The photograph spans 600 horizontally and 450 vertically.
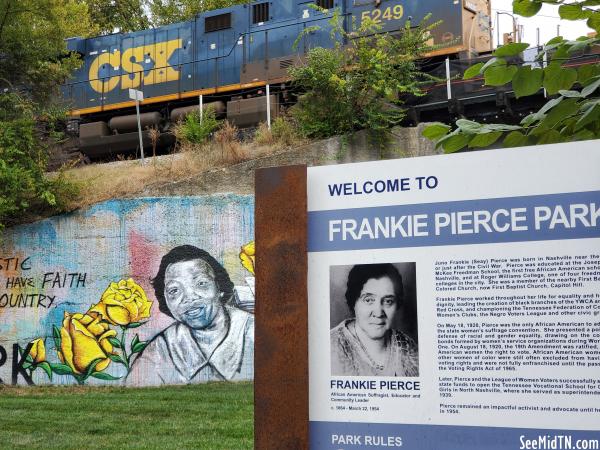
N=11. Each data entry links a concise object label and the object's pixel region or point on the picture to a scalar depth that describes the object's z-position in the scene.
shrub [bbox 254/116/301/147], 15.52
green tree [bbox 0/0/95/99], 16.38
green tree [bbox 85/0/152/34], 36.50
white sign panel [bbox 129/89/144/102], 16.60
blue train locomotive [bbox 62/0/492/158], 18.41
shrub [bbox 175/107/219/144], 17.31
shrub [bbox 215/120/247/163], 15.00
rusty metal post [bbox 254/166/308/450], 3.28
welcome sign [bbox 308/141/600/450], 2.91
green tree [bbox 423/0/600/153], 3.20
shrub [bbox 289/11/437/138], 14.90
